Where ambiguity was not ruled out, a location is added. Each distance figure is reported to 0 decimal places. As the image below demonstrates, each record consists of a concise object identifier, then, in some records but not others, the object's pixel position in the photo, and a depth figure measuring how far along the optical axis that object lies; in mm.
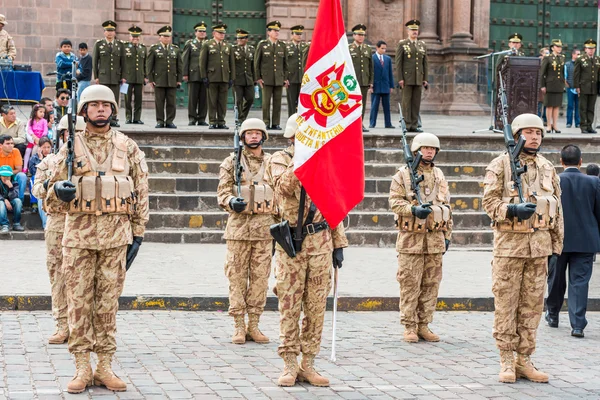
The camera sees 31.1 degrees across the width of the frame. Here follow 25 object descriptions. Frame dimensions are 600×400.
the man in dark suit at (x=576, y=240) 11352
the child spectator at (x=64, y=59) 21734
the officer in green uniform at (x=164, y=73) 20953
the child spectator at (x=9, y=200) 16531
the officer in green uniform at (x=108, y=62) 20938
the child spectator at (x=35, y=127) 18250
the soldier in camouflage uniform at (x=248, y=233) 10484
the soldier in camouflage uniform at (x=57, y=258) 9852
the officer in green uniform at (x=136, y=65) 21219
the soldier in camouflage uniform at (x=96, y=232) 8133
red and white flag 8742
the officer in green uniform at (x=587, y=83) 22672
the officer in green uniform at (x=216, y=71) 20953
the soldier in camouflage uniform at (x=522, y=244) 8969
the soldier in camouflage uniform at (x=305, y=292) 8508
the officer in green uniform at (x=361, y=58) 21344
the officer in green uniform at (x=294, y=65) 21328
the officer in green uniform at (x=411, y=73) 21422
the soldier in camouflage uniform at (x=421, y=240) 10742
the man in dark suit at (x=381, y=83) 22547
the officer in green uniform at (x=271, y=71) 21062
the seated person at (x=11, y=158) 17000
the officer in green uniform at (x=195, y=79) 21500
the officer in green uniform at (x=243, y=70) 21469
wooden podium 21328
